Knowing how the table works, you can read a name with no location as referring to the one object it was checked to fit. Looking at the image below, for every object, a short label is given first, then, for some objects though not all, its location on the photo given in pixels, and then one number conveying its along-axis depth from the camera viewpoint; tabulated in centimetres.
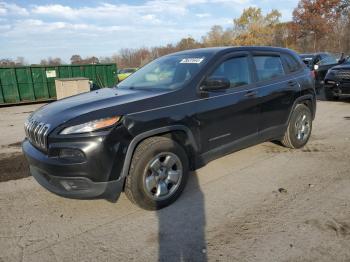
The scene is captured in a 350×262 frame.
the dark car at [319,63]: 1327
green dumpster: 1570
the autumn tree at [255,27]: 5405
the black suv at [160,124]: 317
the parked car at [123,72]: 2844
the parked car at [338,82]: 1002
